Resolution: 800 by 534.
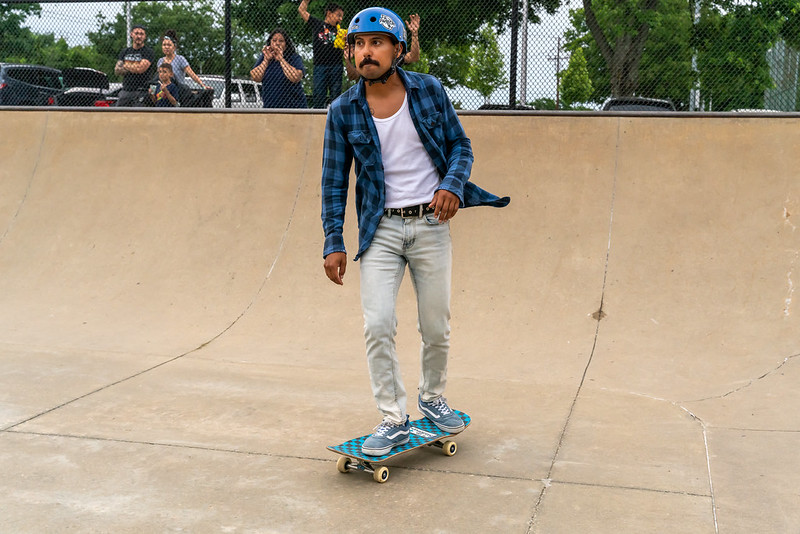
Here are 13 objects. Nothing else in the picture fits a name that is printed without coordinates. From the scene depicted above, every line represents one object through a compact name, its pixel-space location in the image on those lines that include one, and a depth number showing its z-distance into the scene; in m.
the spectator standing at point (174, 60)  9.79
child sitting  9.66
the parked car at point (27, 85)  10.46
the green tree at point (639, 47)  8.75
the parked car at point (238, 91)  9.12
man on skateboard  3.53
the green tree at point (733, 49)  8.54
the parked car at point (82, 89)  10.76
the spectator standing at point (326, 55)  8.88
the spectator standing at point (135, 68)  9.75
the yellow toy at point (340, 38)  8.20
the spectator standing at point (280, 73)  9.00
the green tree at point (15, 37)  10.72
